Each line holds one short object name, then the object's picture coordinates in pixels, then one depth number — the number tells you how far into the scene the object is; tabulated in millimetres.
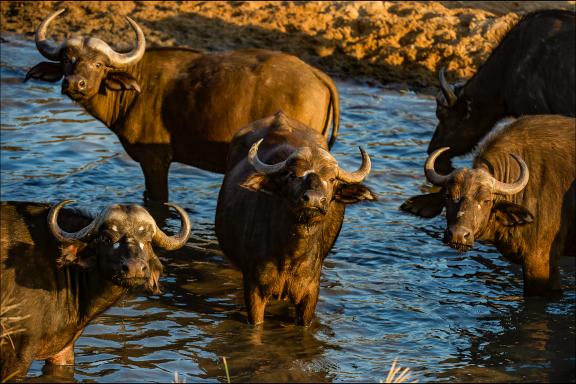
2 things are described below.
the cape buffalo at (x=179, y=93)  22078
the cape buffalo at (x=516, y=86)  23984
